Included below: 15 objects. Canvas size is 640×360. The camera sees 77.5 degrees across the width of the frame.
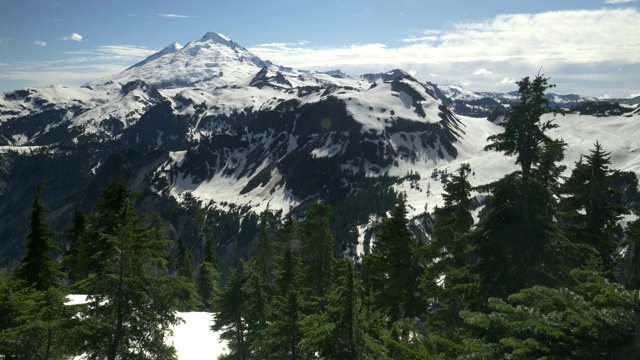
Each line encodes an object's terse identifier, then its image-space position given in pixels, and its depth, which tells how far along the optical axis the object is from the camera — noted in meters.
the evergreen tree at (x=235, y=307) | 30.23
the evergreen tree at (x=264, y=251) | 47.88
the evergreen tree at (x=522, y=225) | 16.89
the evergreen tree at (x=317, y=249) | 40.91
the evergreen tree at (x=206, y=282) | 64.50
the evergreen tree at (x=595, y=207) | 24.38
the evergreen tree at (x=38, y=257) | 32.88
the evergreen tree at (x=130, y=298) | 17.67
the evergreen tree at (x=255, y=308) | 28.89
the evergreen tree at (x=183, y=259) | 63.84
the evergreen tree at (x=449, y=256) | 22.92
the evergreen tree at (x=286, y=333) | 23.12
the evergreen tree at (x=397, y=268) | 28.42
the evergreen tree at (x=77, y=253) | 42.67
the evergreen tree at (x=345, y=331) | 15.86
